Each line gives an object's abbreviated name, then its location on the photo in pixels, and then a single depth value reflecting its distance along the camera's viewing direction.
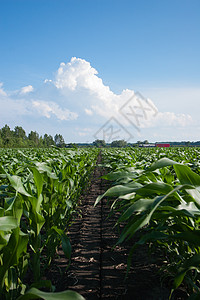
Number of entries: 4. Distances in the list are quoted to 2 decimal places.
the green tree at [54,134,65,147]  93.65
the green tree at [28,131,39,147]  80.56
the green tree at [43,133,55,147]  78.61
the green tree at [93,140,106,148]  57.22
